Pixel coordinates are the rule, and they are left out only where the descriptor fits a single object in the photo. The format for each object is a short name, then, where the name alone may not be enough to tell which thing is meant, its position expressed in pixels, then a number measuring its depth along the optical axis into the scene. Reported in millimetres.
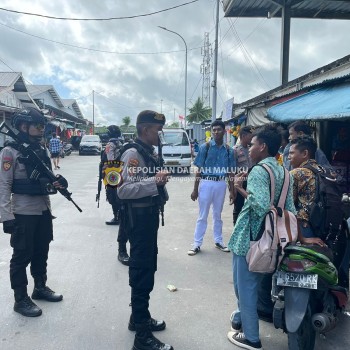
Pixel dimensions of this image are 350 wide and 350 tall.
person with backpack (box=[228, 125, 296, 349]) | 2559
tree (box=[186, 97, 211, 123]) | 54288
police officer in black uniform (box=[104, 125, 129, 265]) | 5827
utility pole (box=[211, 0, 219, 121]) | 14214
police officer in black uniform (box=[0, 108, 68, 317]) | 3285
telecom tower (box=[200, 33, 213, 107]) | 37725
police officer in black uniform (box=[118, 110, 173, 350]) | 2816
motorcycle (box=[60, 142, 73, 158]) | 25097
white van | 15023
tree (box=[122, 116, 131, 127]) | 77112
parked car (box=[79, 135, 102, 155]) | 28031
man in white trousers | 5133
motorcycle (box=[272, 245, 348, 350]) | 2504
